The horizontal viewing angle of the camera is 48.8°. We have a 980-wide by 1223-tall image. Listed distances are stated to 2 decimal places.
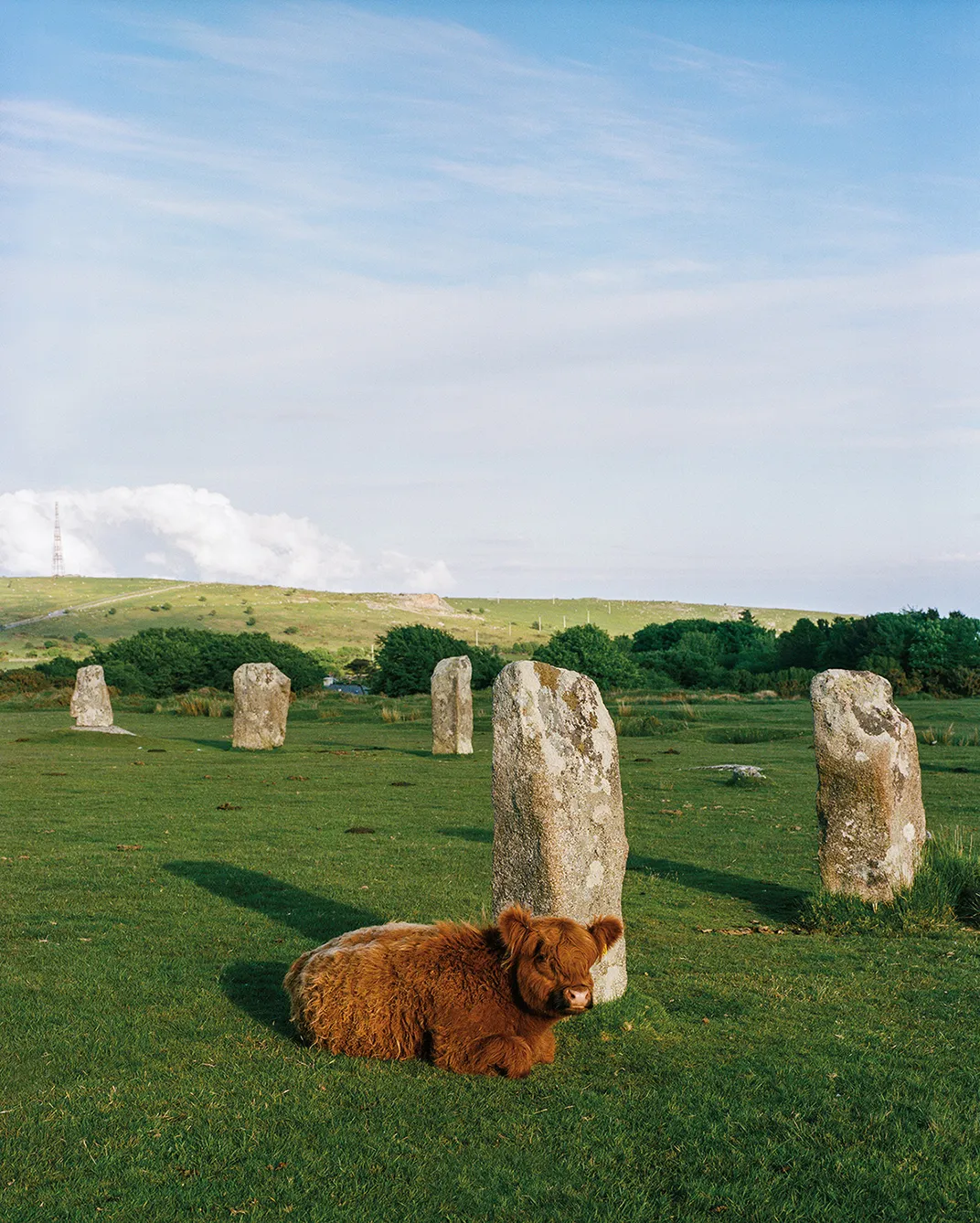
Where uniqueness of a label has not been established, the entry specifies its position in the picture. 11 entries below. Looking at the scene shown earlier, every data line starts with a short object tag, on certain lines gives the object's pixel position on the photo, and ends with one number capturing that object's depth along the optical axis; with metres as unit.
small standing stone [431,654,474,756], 30.72
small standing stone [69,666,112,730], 36.56
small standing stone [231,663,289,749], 32.06
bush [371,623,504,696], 64.50
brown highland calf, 6.70
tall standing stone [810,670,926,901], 12.06
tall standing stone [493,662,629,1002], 8.36
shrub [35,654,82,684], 64.75
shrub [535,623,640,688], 63.78
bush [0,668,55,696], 57.62
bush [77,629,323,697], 64.25
